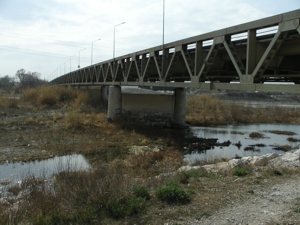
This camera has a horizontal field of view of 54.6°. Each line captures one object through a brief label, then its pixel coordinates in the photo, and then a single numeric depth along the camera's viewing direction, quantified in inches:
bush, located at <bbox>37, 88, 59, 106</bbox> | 1716.3
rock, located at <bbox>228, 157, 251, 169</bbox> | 421.4
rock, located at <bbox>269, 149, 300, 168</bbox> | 419.4
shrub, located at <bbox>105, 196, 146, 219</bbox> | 223.8
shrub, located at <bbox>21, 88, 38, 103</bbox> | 1821.6
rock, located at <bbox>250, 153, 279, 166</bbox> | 448.0
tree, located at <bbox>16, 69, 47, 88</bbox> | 4451.3
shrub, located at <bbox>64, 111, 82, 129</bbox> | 1017.5
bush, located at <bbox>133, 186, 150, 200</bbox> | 260.4
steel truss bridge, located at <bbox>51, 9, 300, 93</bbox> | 407.2
